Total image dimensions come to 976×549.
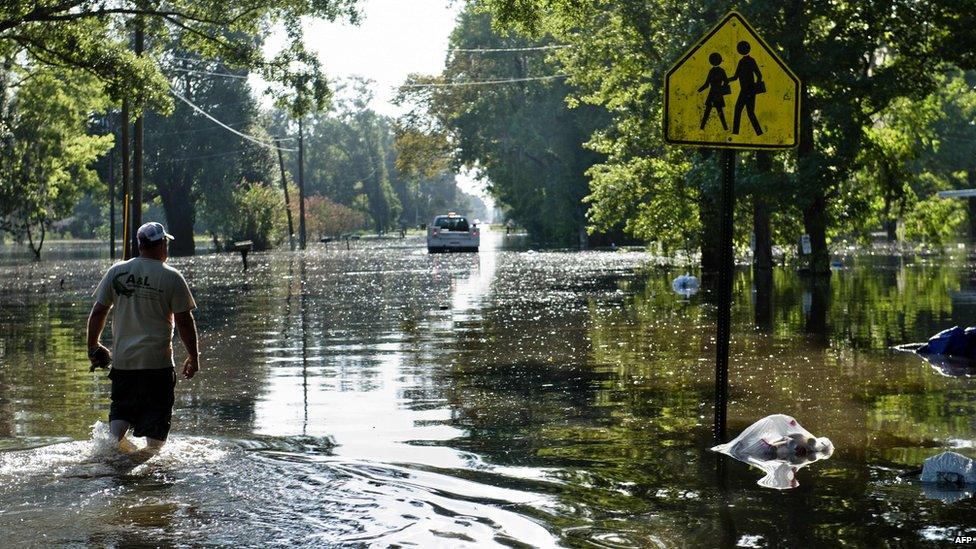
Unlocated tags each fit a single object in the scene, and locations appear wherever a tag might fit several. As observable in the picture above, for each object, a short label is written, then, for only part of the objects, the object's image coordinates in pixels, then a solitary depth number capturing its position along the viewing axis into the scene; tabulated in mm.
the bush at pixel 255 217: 89312
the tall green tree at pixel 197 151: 90188
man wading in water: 9344
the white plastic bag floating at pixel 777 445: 9211
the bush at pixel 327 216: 123188
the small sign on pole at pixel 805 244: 38731
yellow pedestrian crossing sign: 9242
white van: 70500
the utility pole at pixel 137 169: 34281
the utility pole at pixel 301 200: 92312
